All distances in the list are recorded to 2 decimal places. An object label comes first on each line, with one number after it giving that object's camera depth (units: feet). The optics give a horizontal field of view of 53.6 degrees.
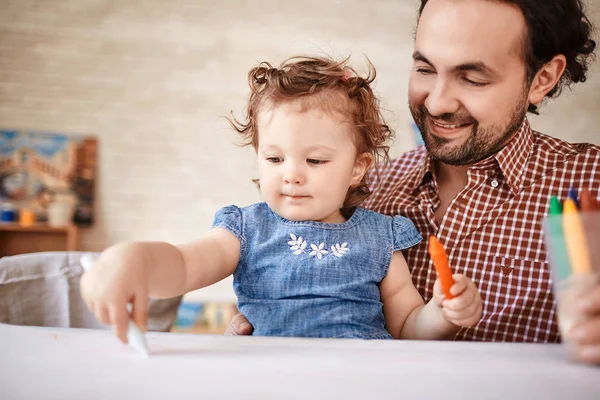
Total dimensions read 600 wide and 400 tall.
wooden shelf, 13.90
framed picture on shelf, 14.34
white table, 1.75
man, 3.86
